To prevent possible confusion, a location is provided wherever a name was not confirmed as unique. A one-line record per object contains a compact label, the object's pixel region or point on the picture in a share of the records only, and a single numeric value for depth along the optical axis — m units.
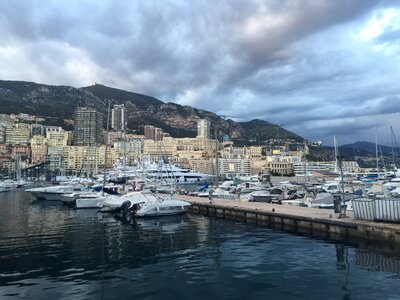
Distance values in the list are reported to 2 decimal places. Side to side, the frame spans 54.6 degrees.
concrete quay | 20.68
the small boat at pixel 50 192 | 57.47
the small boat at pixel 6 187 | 84.61
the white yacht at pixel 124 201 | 37.53
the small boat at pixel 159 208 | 35.38
